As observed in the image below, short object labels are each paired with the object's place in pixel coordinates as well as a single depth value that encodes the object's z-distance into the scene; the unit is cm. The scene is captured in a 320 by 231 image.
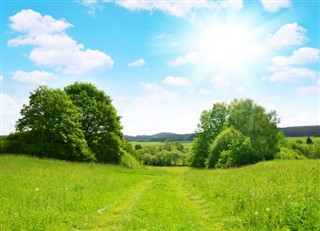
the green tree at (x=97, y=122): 5041
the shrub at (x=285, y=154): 5102
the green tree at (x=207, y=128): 6927
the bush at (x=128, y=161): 5272
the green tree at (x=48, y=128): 4356
